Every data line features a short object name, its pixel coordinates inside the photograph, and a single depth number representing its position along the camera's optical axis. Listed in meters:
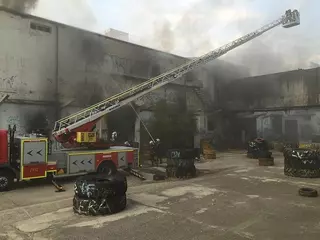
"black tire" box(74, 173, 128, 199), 6.66
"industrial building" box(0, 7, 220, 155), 14.91
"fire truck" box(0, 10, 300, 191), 9.64
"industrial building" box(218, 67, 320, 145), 23.56
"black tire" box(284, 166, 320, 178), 11.68
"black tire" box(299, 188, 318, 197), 8.29
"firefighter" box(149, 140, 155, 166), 16.31
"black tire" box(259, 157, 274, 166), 15.37
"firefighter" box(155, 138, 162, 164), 16.48
